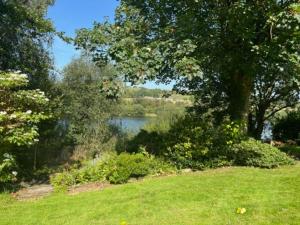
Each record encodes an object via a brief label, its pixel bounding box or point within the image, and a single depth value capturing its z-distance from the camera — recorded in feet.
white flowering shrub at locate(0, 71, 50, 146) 17.75
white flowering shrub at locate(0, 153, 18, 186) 17.90
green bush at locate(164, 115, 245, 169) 20.97
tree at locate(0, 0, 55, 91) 25.88
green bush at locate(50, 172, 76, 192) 19.54
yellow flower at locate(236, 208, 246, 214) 13.19
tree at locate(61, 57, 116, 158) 31.14
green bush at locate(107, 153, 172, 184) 19.36
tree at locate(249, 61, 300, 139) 32.43
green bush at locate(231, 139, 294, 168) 20.31
